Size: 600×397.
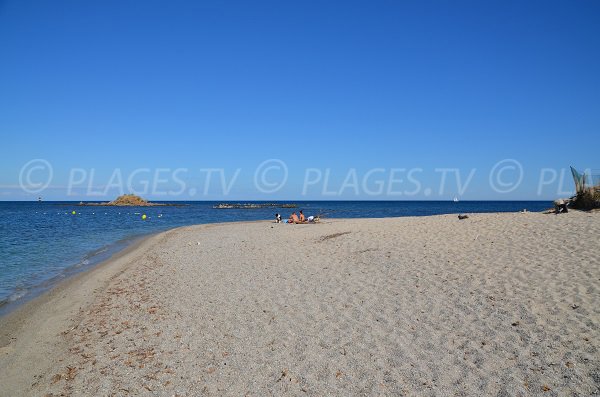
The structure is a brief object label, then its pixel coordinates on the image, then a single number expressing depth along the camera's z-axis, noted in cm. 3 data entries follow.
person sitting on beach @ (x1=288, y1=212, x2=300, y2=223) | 3041
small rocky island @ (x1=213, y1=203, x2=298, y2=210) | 9598
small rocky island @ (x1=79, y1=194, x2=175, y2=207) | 12244
